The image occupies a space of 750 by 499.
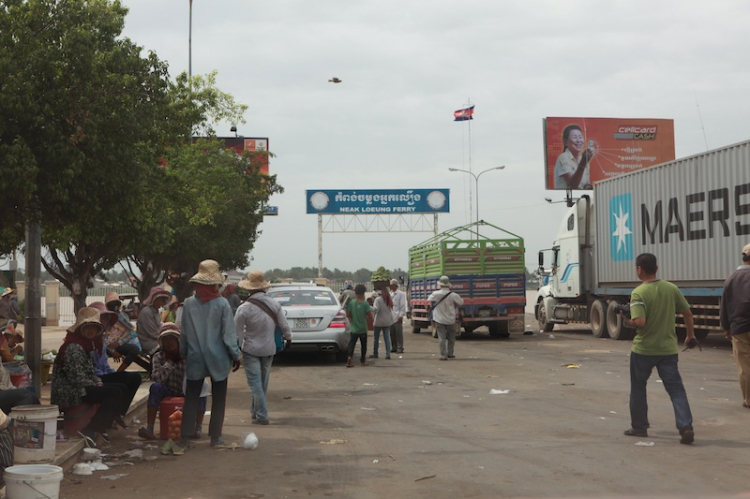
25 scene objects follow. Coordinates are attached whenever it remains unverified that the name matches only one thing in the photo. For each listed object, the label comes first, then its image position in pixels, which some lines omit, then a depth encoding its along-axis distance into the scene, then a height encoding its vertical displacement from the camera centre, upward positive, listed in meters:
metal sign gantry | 61.50 +3.57
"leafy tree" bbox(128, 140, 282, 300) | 30.78 +2.64
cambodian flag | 66.12 +12.08
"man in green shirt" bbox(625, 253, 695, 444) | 8.41 -0.65
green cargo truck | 24.78 -0.07
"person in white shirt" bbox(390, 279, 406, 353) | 19.92 -1.04
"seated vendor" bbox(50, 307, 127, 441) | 7.72 -0.84
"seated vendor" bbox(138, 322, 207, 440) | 8.63 -0.92
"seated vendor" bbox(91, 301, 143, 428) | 8.63 -0.94
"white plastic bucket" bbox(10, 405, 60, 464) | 6.66 -1.12
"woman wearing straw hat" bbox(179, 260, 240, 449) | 8.14 -0.58
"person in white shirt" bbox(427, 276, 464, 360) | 17.72 -0.74
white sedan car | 16.51 -0.89
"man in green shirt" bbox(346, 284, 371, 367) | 16.47 -0.77
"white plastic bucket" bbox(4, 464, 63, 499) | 5.59 -1.26
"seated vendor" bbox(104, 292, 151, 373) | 11.66 -0.75
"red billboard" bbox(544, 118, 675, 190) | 53.94 +7.90
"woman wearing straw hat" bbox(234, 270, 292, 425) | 9.76 -0.61
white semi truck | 19.69 +0.88
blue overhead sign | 60.84 +5.23
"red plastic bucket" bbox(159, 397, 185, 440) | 8.48 -1.21
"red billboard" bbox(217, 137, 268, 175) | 65.06 +10.60
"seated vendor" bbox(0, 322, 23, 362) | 8.80 -0.68
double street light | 64.56 +7.63
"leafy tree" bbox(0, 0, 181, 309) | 8.87 +1.79
